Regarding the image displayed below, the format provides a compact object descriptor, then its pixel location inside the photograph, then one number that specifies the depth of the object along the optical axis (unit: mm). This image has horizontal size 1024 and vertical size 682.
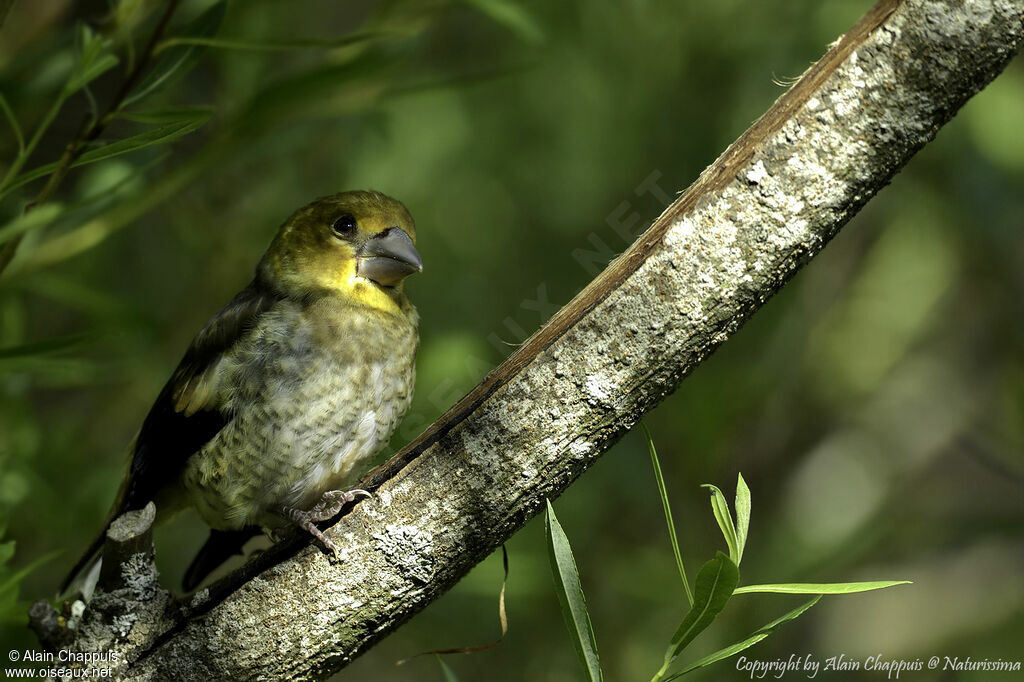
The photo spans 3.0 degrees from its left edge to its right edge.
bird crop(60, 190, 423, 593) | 5612
